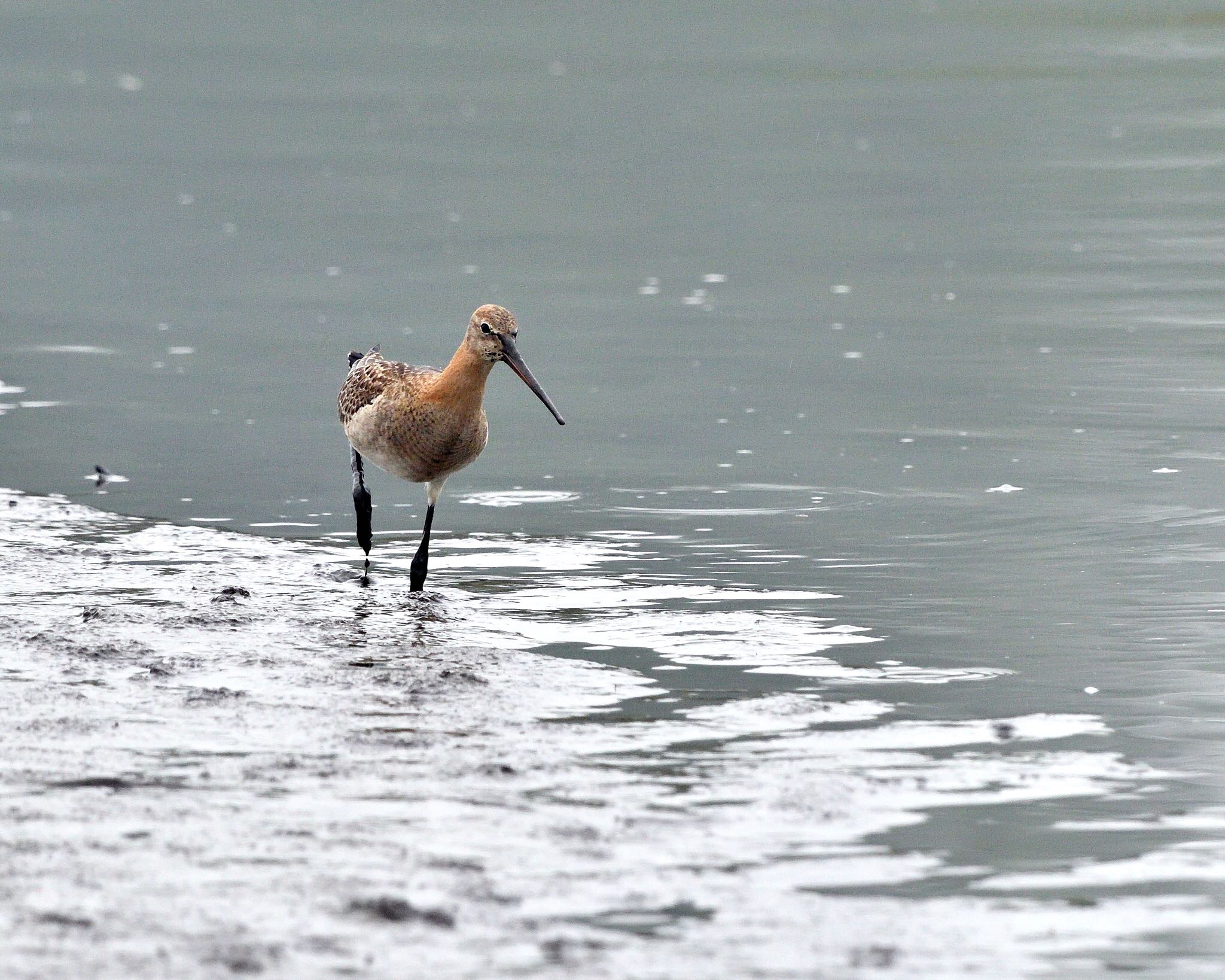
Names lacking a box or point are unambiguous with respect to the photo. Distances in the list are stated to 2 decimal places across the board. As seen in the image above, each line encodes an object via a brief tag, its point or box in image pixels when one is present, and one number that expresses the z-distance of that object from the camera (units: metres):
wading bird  18.31
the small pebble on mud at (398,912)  9.89
